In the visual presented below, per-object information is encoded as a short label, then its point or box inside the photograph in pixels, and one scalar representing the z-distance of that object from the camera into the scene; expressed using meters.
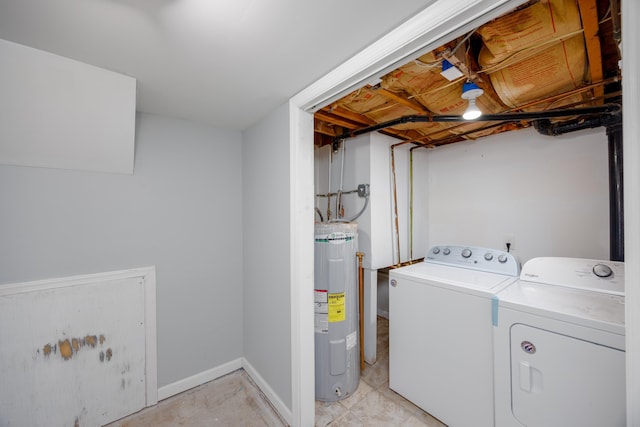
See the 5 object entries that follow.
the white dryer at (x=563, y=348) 1.02
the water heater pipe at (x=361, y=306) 2.14
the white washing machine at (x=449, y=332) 1.41
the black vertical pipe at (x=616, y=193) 1.55
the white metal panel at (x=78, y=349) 1.36
